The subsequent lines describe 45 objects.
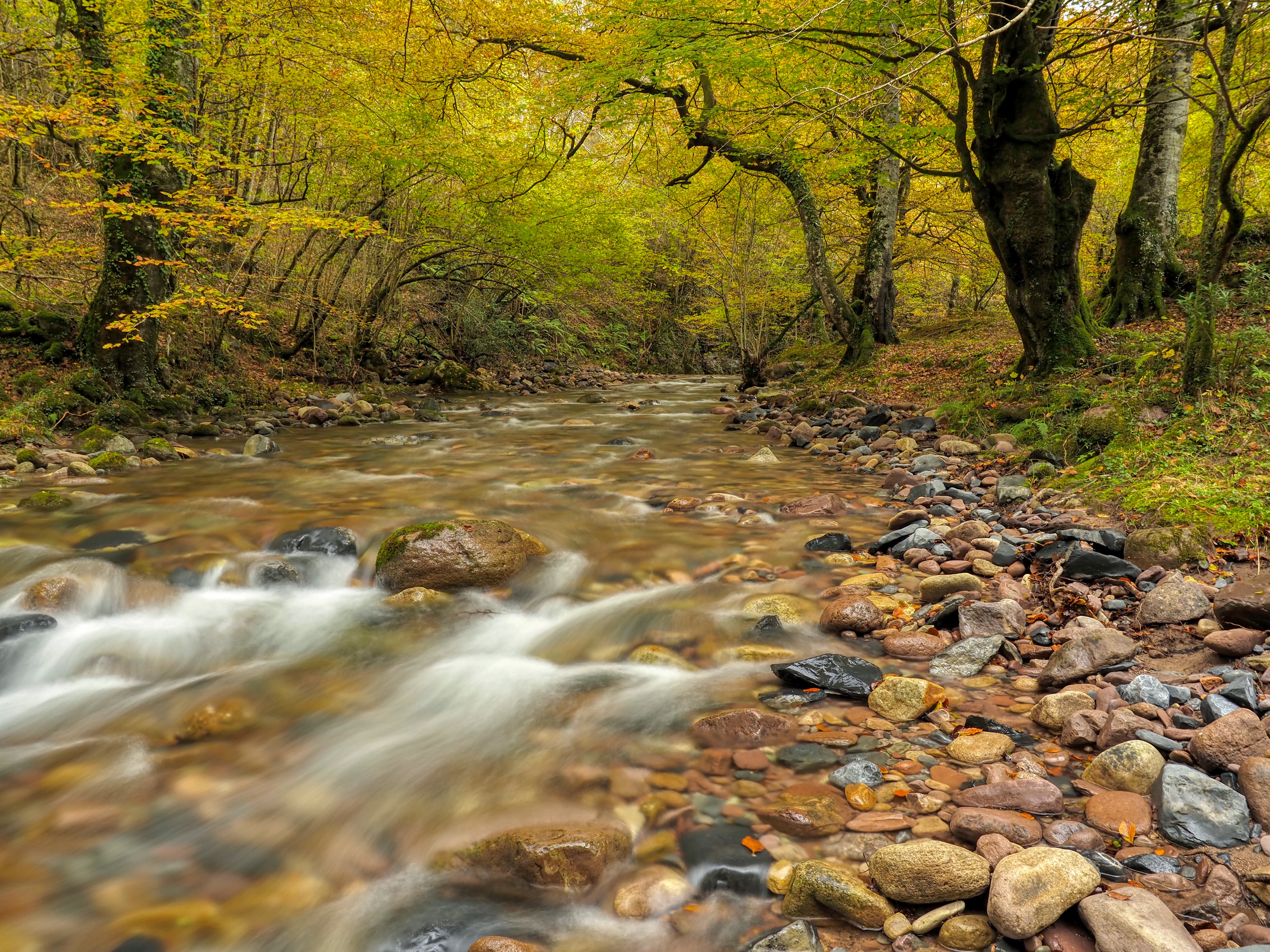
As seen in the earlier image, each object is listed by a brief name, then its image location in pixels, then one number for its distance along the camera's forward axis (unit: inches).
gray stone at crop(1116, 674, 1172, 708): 113.7
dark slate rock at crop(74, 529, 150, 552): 230.2
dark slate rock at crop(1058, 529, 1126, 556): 172.7
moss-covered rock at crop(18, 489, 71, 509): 262.7
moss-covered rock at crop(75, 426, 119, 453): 351.9
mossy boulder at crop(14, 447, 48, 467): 316.5
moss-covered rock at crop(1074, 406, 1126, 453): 242.2
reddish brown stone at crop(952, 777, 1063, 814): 96.2
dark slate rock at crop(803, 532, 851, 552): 216.1
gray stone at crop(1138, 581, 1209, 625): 137.4
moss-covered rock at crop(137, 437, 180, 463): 356.5
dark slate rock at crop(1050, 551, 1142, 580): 160.6
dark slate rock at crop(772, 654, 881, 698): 136.3
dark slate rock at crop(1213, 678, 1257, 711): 105.7
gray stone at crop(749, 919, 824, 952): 81.6
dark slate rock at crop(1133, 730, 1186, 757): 101.0
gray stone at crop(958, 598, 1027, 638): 150.2
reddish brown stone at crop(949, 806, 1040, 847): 90.8
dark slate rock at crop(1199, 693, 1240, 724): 105.0
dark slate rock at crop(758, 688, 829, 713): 135.0
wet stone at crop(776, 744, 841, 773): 115.1
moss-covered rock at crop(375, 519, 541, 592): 208.2
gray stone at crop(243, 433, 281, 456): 386.9
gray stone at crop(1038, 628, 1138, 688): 129.6
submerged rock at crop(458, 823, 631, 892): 98.0
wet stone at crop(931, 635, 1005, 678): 140.3
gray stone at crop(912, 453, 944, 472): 298.8
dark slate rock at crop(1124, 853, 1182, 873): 81.8
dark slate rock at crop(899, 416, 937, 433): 365.7
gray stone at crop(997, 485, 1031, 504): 232.8
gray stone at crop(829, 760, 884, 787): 108.9
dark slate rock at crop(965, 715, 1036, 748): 115.4
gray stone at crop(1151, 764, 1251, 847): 84.8
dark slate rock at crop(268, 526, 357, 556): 233.8
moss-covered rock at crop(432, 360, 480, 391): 721.6
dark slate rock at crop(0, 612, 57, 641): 174.1
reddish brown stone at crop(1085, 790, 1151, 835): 90.4
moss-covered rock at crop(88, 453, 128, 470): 325.4
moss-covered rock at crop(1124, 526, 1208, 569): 159.0
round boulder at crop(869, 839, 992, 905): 83.0
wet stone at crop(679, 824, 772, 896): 94.0
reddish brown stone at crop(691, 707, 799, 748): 123.8
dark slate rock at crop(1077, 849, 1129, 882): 81.1
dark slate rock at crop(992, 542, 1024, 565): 184.7
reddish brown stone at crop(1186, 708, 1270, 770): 94.3
